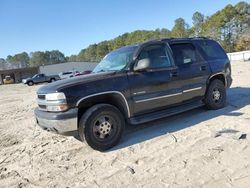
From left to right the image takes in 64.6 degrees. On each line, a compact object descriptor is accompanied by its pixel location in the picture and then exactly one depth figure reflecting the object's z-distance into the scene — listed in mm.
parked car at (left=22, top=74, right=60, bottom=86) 30614
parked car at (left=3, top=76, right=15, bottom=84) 43365
